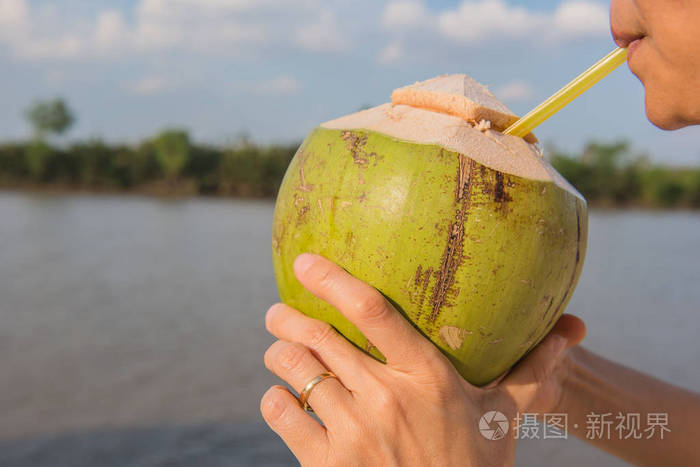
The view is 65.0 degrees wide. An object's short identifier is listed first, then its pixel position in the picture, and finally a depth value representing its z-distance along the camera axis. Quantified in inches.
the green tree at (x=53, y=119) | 1263.5
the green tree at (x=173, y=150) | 978.1
